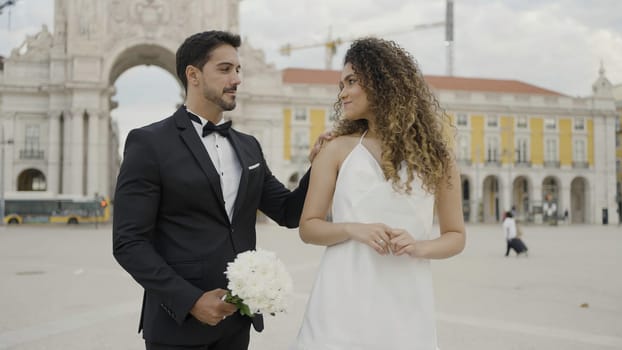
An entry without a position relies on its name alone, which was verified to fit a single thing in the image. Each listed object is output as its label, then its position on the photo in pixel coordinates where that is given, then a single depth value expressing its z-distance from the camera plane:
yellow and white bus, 35.16
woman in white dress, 2.26
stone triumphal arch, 38.28
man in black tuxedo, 2.15
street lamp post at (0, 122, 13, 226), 33.01
